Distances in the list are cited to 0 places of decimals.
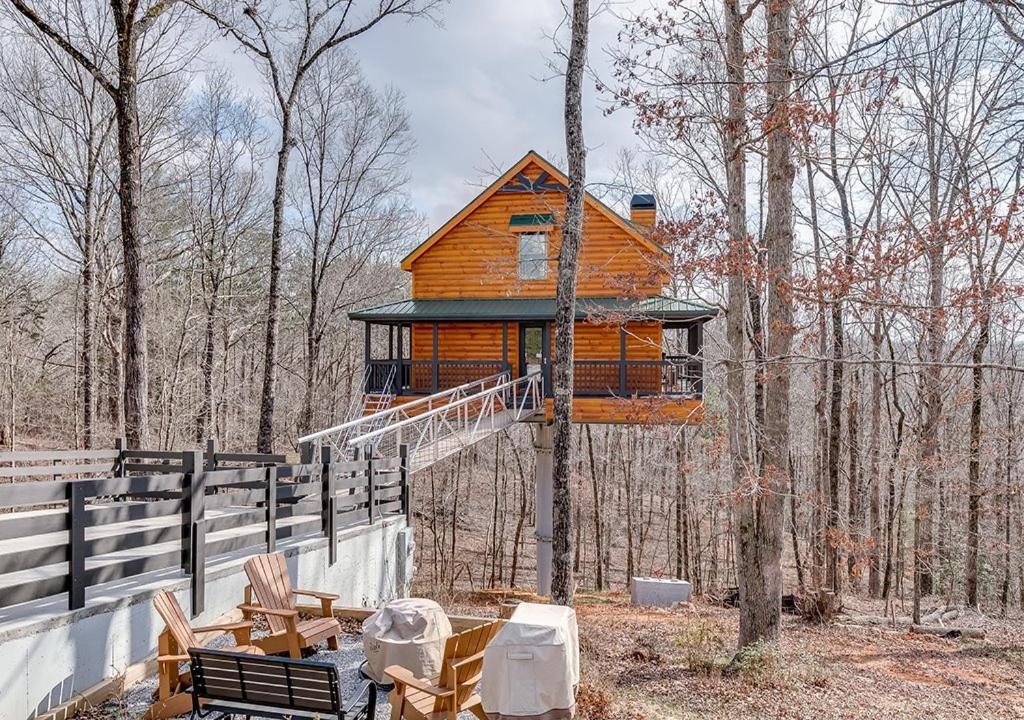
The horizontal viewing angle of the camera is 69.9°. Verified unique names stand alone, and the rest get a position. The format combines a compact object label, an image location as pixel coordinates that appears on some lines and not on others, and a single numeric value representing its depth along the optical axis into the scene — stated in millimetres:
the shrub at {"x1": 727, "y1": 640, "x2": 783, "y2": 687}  9055
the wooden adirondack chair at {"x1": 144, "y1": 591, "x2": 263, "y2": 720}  5375
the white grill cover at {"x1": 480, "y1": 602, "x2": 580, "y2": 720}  4984
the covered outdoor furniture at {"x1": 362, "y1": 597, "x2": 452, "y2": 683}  5613
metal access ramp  12617
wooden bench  4645
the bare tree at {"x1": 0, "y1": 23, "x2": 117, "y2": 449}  18625
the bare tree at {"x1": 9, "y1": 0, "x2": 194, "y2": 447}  11109
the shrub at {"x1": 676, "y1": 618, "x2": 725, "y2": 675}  9711
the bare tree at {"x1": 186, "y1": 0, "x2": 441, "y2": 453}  17031
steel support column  16953
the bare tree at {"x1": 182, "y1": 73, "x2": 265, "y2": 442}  24219
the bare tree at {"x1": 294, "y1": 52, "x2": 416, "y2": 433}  24469
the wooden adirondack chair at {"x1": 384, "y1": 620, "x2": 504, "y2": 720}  5262
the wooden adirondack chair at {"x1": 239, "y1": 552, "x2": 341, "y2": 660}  6605
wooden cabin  16875
